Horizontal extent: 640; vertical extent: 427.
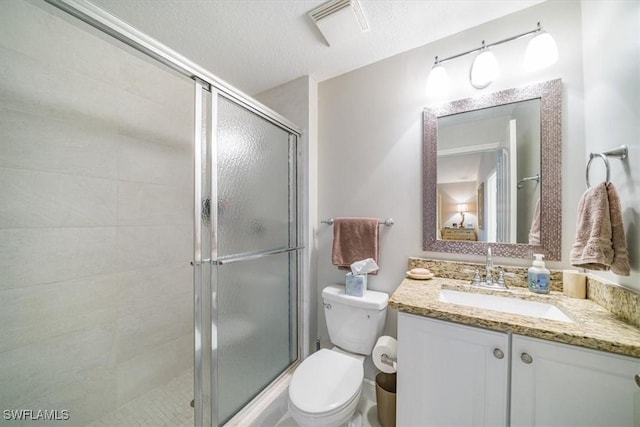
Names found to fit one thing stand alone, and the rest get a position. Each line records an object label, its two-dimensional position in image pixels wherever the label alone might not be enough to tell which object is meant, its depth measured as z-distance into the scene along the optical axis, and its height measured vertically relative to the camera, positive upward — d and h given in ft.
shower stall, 3.40 -0.37
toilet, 3.23 -2.72
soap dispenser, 3.47 -0.98
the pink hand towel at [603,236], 2.66 -0.26
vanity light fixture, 3.58 +2.62
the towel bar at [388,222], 4.92 -0.18
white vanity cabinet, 2.25 -1.90
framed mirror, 3.72 +0.74
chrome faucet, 3.83 -1.12
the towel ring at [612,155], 2.75 +0.76
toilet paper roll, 3.93 -2.48
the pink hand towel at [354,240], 4.91 -0.60
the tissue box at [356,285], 4.66 -1.48
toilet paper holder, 3.92 -2.57
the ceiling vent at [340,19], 3.72 +3.41
